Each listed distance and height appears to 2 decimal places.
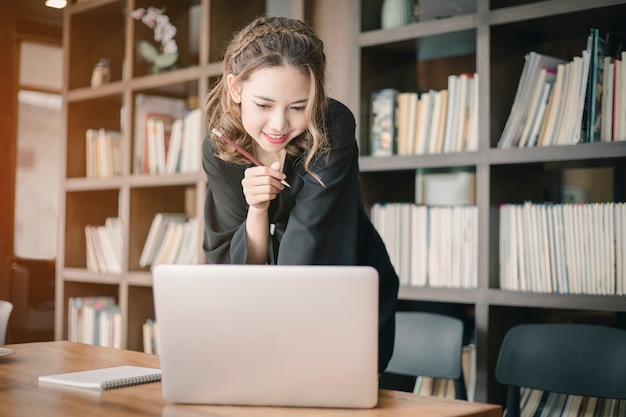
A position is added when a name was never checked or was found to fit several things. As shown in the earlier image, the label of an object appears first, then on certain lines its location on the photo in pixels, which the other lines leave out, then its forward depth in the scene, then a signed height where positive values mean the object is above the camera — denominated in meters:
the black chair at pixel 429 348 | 2.39 -0.39
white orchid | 3.66 +0.89
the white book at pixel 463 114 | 2.67 +0.39
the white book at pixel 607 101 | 2.34 +0.39
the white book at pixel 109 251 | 3.83 -0.16
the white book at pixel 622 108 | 2.29 +0.36
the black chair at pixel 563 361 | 2.08 -0.38
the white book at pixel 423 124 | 2.76 +0.36
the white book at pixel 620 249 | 2.27 -0.06
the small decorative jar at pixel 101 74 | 3.96 +0.75
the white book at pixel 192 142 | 3.45 +0.36
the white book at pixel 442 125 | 2.72 +0.36
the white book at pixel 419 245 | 2.71 -0.07
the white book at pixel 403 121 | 2.80 +0.38
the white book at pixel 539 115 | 2.48 +0.36
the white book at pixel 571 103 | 2.40 +0.39
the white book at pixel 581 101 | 2.37 +0.39
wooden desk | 1.13 -0.29
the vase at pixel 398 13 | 2.83 +0.78
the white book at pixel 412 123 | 2.79 +0.37
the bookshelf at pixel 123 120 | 3.46 +0.52
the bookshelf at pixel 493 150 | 2.39 +0.24
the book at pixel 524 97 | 2.50 +0.42
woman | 1.56 +0.12
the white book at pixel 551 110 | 2.45 +0.38
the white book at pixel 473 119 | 2.62 +0.37
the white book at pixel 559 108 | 2.44 +0.38
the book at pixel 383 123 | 2.82 +0.37
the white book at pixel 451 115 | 2.70 +0.39
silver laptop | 1.11 -0.16
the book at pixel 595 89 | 2.35 +0.43
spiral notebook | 1.33 -0.29
